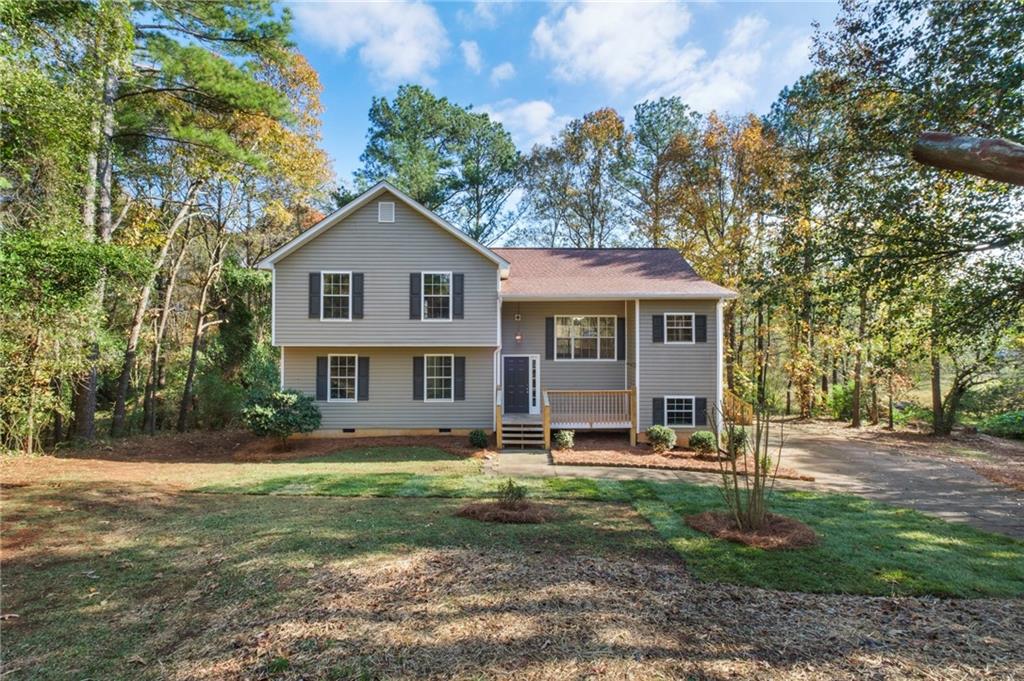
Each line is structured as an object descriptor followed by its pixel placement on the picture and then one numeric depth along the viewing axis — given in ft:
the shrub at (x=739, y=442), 38.80
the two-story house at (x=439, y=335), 44.91
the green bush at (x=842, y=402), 68.80
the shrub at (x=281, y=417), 40.55
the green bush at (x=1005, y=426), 53.88
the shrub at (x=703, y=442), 40.42
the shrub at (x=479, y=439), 42.27
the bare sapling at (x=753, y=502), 18.99
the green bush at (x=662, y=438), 42.22
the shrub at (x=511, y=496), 22.32
